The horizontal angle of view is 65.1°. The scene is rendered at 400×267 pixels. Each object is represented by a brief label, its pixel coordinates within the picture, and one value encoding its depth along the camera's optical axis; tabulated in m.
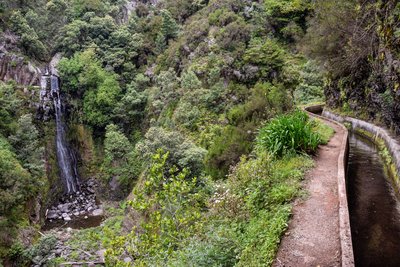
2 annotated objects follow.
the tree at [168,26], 32.88
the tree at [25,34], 28.91
